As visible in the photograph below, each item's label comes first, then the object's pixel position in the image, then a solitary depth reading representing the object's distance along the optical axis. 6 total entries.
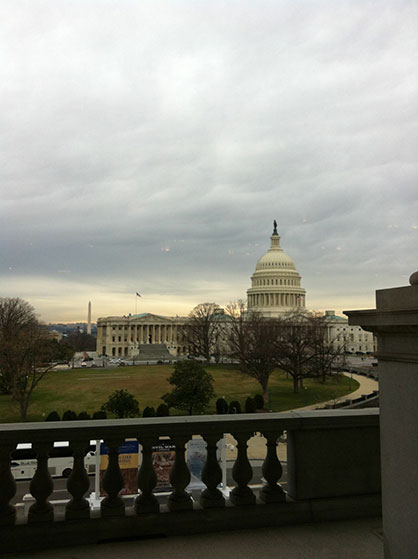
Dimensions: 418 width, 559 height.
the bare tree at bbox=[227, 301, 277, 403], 46.81
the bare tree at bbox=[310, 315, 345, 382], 51.22
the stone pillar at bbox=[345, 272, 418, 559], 2.84
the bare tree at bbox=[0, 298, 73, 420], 35.81
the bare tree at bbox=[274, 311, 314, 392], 49.16
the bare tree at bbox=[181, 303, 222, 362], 89.38
